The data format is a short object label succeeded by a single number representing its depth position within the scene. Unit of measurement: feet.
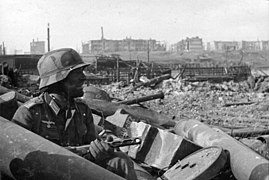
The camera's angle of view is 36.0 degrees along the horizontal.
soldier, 11.68
